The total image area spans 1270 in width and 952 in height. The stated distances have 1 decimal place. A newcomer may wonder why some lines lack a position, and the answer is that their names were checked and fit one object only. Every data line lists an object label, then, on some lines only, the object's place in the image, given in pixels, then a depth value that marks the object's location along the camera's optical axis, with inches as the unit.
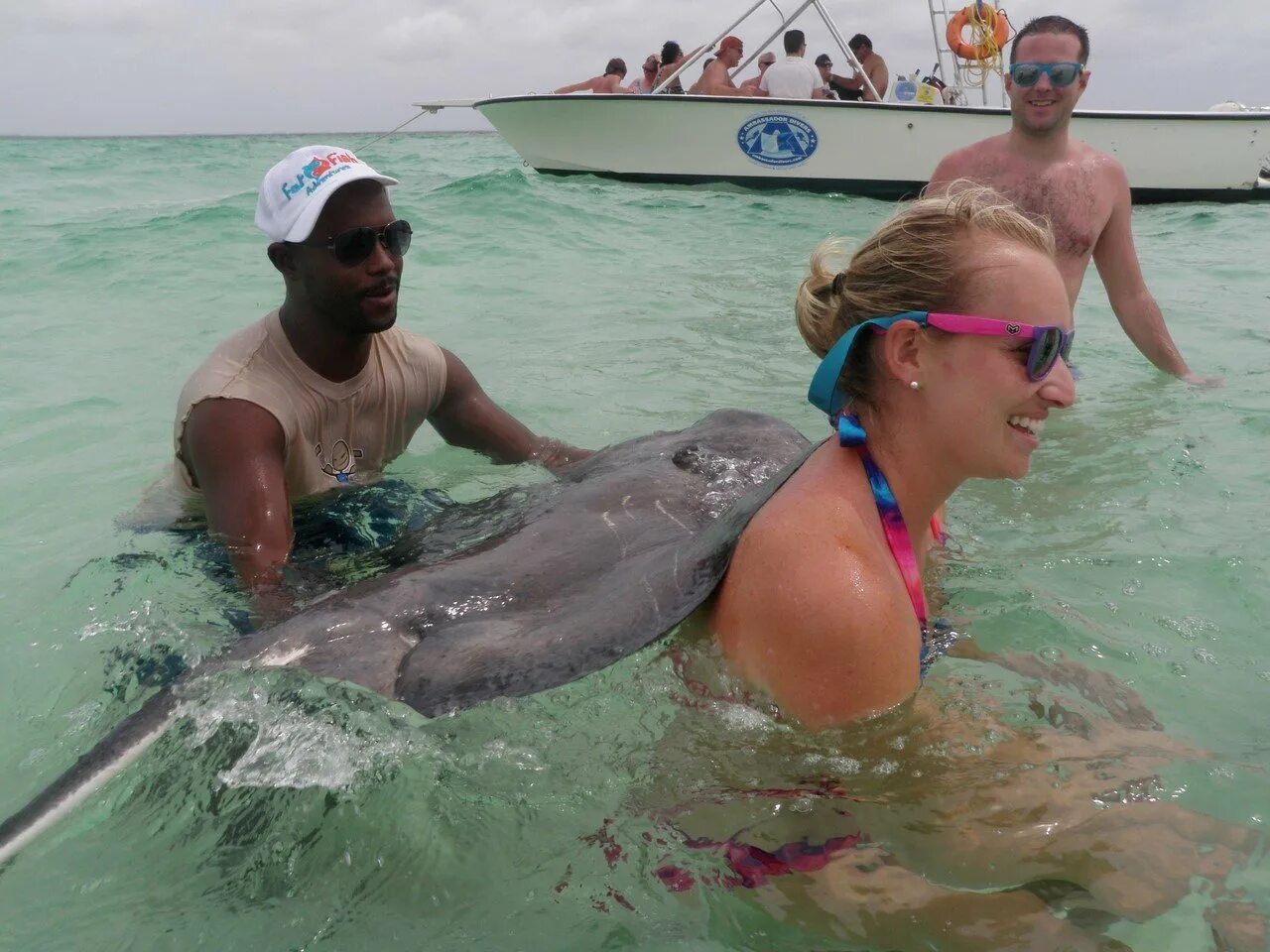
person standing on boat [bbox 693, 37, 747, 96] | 615.5
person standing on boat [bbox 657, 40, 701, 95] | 666.2
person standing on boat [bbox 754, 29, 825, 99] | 584.7
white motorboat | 577.9
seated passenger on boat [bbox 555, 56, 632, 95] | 685.3
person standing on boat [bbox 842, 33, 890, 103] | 613.9
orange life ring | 524.7
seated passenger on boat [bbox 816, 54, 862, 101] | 615.8
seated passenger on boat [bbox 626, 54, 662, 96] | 689.6
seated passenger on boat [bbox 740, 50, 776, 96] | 616.1
